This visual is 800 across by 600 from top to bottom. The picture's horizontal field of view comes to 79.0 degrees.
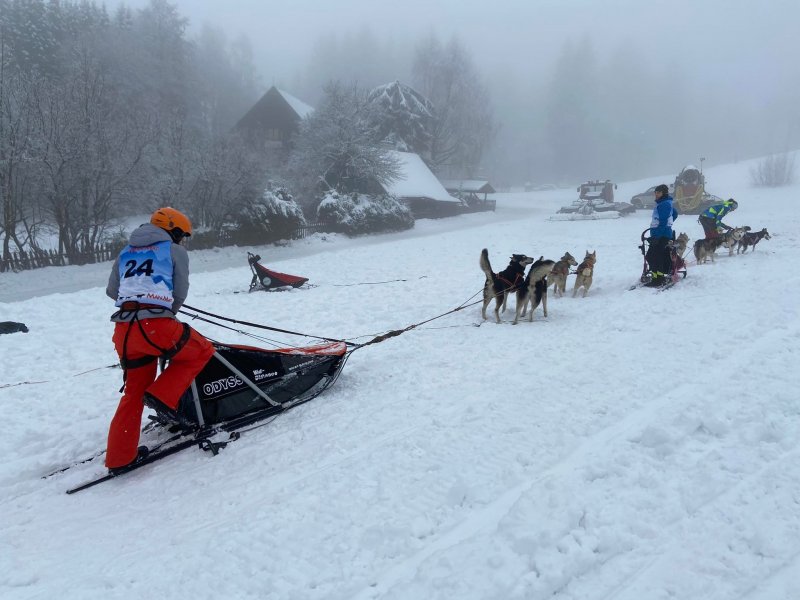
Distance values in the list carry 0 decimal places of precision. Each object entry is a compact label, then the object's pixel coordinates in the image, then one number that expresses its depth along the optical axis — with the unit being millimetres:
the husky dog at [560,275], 8984
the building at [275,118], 37875
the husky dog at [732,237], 11931
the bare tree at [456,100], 49125
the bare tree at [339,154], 28219
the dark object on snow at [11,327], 6926
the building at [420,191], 34031
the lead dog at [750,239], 12330
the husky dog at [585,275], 8859
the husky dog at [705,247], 11327
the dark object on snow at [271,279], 10875
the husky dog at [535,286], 7449
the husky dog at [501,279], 7586
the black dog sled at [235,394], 3885
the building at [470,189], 46188
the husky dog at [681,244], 9805
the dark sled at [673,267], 8981
